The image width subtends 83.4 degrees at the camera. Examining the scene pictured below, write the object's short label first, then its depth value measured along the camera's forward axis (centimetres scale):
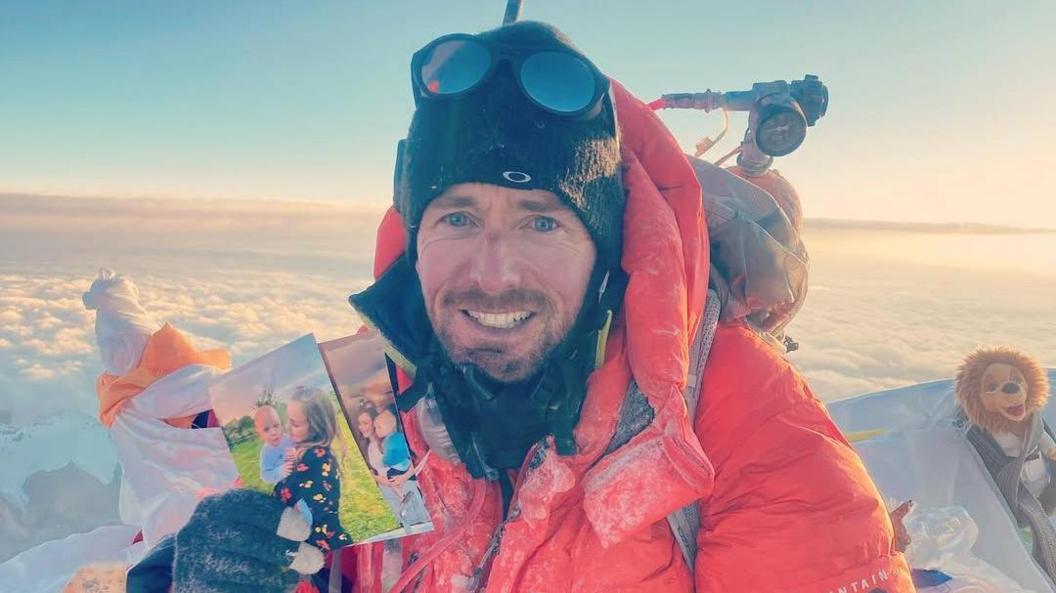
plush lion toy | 94
